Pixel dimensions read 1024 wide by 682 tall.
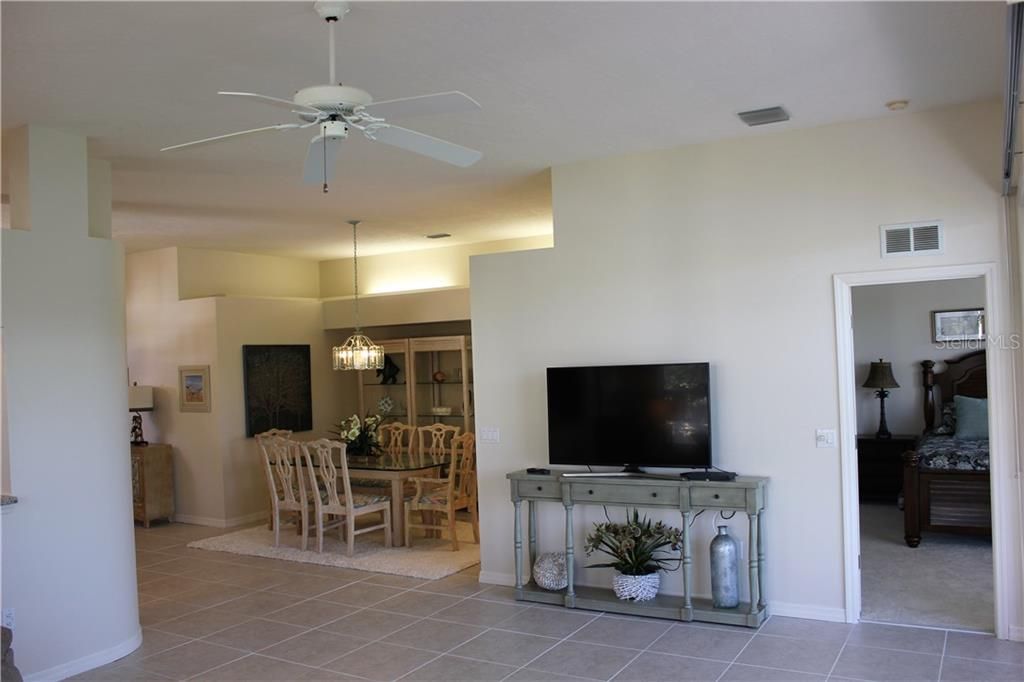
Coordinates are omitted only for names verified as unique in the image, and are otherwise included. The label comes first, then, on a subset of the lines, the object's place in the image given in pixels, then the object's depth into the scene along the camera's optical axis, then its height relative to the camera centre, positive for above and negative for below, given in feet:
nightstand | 28.09 -3.76
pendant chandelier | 27.61 +0.50
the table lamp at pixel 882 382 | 28.55 -0.96
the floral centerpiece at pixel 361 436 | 26.76 -2.07
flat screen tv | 17.20 -1.14
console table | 16.35 -2.91
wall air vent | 15.60 +2.09
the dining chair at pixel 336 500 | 23.24 -3.68
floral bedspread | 21.71 -2.72
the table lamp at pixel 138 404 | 29.32 -0.94
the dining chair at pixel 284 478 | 24.12 -3.05
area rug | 21.89 -5.07
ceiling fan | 9.40 +2.92
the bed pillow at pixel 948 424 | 26.55 -2.27
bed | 21.66 -3.57
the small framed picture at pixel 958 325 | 28.02 +0.85
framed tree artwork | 29.45 -0.59
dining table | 24.25 -2.95
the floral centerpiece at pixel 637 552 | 17.42 -3.91
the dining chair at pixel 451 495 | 23.76 -3.66
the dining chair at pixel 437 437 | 27.53 -2.32
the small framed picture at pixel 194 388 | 28.66 -0.44
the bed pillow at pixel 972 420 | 25.48 -2.09
